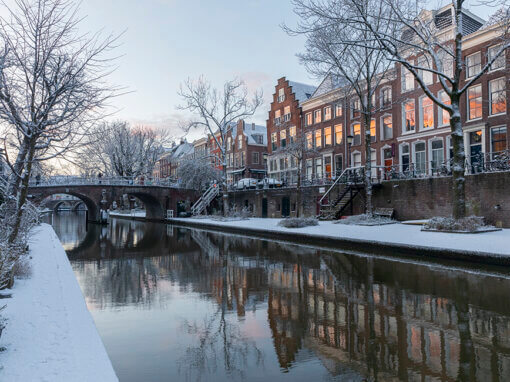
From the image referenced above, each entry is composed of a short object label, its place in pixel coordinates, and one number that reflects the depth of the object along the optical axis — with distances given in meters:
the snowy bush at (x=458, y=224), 15.44
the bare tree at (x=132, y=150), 54.53
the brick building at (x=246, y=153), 54.44
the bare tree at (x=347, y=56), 19.64
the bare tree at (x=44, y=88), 7.93
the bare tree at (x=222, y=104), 36.84
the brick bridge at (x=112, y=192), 37.75
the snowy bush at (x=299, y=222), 22.34
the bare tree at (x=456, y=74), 15.98
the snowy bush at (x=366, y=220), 21.28
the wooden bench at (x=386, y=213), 24.30
